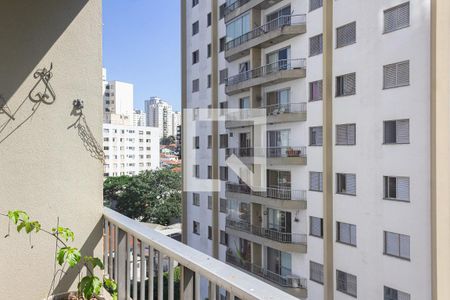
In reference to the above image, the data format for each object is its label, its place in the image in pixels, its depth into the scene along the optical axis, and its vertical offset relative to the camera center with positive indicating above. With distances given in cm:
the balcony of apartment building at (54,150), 285 -3
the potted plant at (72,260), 254 -137
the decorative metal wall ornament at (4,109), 284 +45
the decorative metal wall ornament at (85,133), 317 +19
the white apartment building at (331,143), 1163 +14
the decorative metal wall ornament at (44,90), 298 +70
